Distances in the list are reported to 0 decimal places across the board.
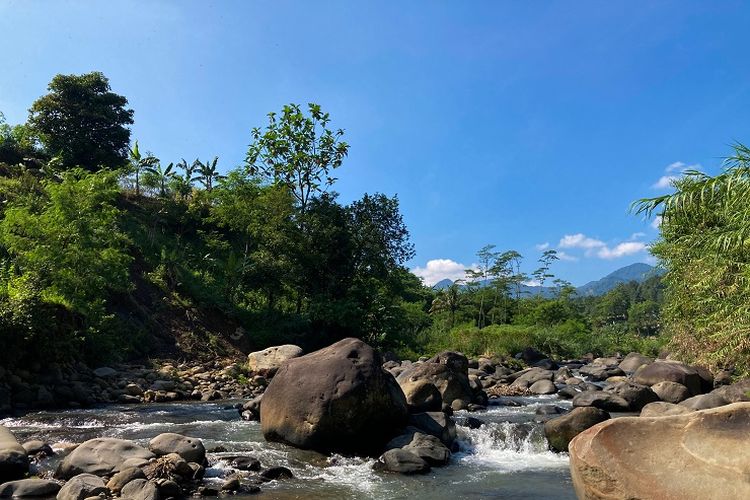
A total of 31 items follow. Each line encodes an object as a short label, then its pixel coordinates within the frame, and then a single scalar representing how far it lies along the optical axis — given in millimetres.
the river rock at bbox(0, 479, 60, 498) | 7805
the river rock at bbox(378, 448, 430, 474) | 9633
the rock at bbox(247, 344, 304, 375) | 21891
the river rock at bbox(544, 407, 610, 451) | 11242
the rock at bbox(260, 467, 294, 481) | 9023
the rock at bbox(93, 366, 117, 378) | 18297
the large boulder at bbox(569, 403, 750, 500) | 5711
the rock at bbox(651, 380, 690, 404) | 16375
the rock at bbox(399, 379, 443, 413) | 13273
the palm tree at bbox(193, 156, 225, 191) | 47531
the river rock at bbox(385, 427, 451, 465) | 10180
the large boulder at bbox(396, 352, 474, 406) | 15320
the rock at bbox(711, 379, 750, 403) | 14242
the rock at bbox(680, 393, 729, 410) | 13255
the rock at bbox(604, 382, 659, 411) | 14859
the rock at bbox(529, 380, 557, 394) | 20359
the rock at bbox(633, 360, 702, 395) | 17531
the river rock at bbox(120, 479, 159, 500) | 7559
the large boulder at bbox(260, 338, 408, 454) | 10570
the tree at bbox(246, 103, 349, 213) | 31547
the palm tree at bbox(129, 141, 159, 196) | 41688
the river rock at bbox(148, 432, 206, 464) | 9281
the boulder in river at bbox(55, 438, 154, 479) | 8641
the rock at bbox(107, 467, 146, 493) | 7939
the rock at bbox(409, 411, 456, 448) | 11406
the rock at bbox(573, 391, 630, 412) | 14766
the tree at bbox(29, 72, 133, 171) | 38969
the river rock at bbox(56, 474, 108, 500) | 7575
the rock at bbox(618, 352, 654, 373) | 26150
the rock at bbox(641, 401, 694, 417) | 12270
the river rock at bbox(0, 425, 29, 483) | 8453
